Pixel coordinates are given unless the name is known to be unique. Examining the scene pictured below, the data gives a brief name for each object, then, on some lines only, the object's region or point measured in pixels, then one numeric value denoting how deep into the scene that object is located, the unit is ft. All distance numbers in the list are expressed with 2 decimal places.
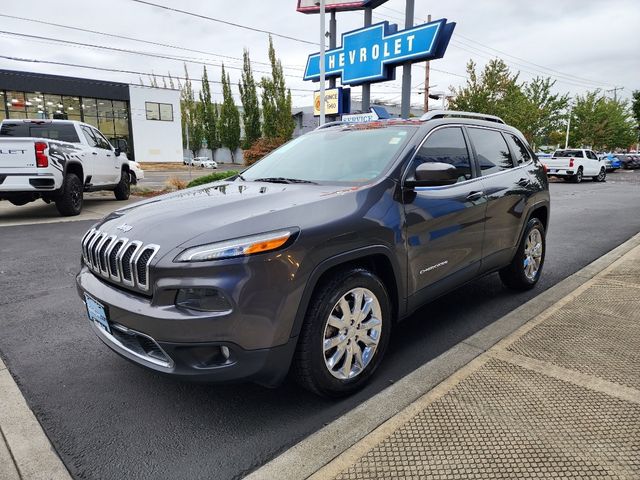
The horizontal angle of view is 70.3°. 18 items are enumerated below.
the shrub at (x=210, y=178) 39.52
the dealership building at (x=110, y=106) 124.06
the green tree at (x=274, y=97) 148.77
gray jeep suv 6.98
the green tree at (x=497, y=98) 95.61
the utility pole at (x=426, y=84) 109.50
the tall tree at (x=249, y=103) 159.63
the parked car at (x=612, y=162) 122.63
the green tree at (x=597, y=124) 150.41
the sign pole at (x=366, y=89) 58.14
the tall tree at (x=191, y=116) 192.34
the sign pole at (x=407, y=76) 51.88
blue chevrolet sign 47.75
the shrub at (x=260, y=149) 88.30
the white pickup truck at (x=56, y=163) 27.20
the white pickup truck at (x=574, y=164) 76.69
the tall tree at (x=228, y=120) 174.50
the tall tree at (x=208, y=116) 181.78
